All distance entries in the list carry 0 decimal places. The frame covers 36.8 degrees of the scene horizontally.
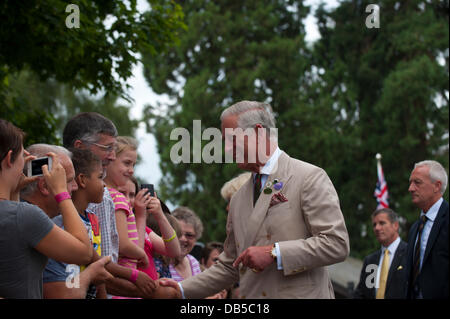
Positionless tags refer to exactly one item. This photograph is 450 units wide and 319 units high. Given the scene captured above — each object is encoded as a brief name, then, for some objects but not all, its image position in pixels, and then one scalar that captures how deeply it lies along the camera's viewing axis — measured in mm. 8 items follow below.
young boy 3531
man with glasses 4199
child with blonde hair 4348
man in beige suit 3641
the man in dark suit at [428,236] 5398
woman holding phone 3100
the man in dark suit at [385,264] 7965
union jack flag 14789
